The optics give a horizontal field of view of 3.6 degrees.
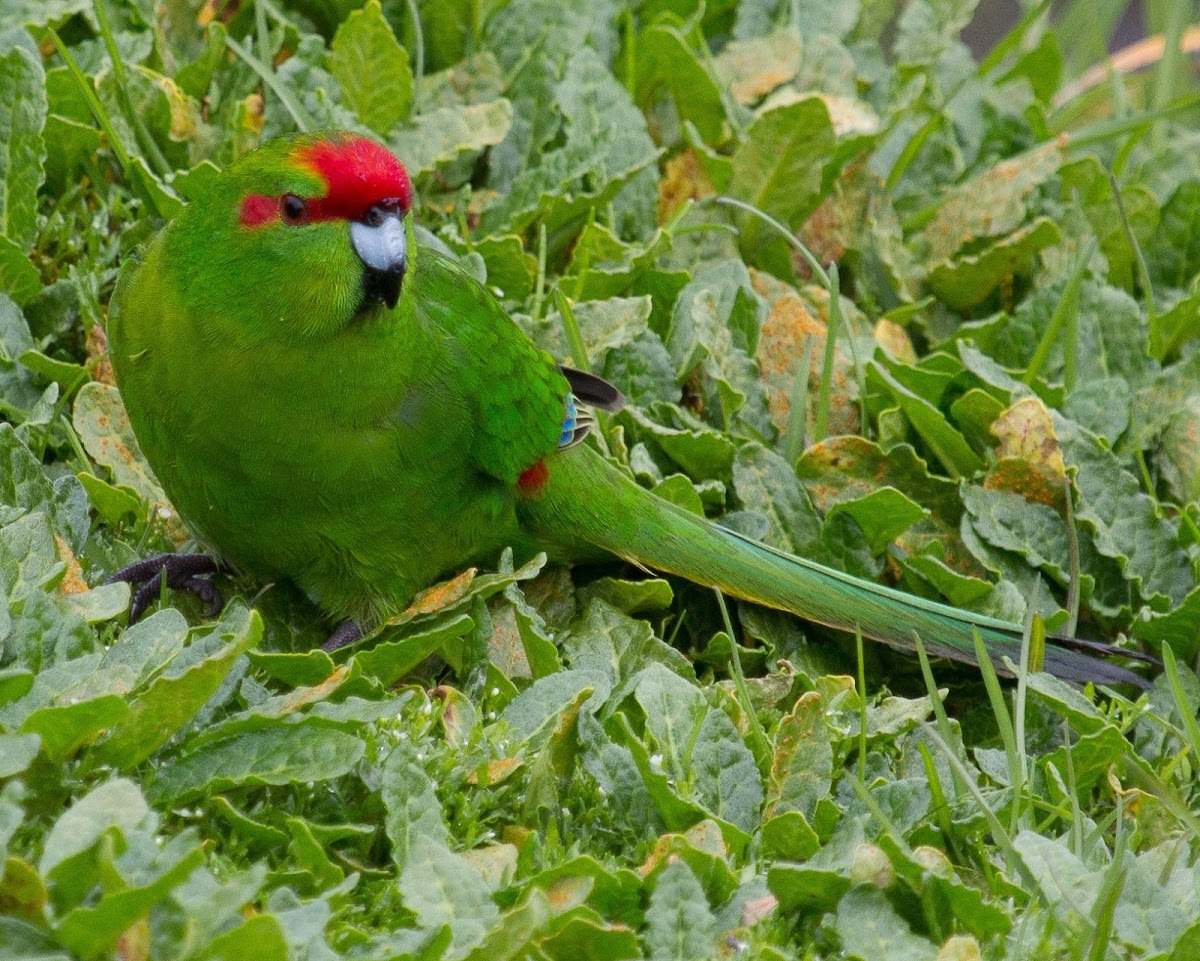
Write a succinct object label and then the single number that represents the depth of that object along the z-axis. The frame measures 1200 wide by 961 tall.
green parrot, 4.26
